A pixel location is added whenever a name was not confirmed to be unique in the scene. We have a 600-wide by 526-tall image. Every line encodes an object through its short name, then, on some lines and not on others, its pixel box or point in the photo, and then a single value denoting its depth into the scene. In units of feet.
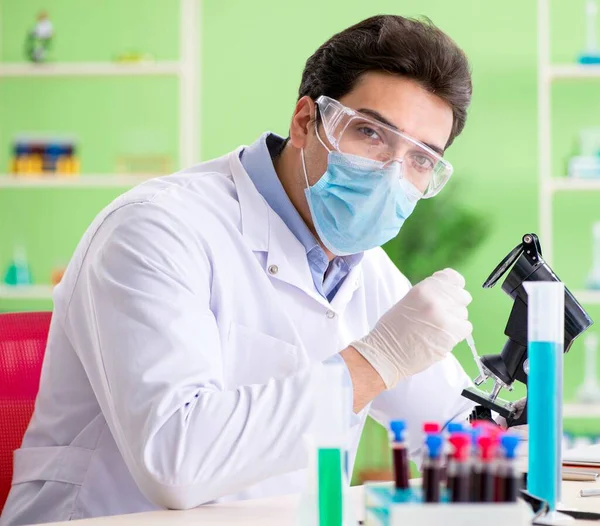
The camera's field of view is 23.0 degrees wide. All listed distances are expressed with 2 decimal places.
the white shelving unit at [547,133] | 15.25
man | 5.78
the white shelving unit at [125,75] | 15.86
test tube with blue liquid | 5.27
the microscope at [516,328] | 6.24
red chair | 6.84
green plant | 15.39
